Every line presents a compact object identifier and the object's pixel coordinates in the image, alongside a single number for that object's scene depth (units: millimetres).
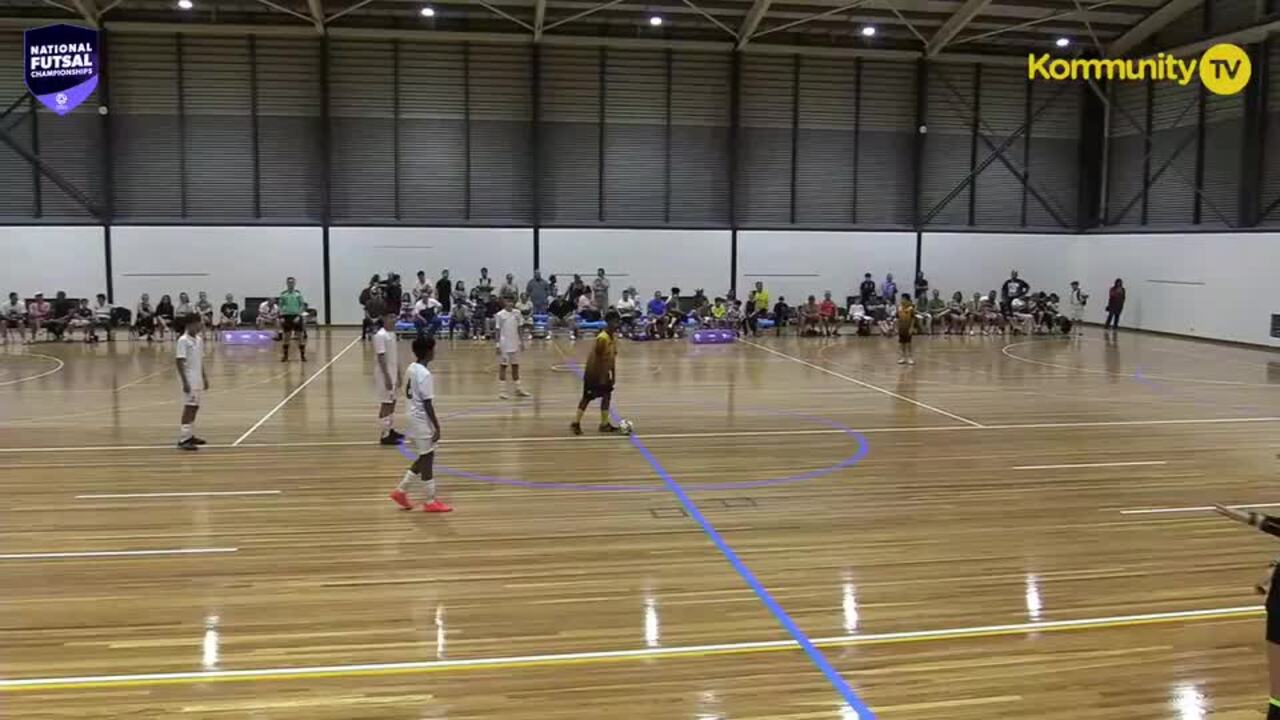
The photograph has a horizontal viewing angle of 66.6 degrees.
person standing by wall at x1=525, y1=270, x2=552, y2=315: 25781
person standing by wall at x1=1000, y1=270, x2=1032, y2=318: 28562
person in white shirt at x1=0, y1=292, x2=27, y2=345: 22703
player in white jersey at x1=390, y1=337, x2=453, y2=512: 8109
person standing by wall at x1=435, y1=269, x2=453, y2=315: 25953
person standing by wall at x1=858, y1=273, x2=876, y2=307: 27906
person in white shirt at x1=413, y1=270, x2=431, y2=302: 24452
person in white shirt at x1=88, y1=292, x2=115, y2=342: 22994
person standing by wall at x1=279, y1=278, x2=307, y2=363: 19734
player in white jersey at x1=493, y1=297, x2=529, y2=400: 14477
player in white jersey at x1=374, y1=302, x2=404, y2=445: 10961
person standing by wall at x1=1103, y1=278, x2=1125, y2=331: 27109
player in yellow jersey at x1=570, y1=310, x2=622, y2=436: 11562
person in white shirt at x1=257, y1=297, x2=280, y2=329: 24484
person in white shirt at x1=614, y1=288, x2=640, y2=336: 25125
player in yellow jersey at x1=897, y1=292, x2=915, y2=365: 19172
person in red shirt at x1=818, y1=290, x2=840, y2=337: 25906
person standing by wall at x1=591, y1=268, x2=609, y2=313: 26188
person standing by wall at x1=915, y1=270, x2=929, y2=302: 28183
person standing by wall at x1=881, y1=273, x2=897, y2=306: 28142
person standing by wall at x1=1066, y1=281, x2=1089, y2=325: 29094
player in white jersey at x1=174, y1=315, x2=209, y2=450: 10711
